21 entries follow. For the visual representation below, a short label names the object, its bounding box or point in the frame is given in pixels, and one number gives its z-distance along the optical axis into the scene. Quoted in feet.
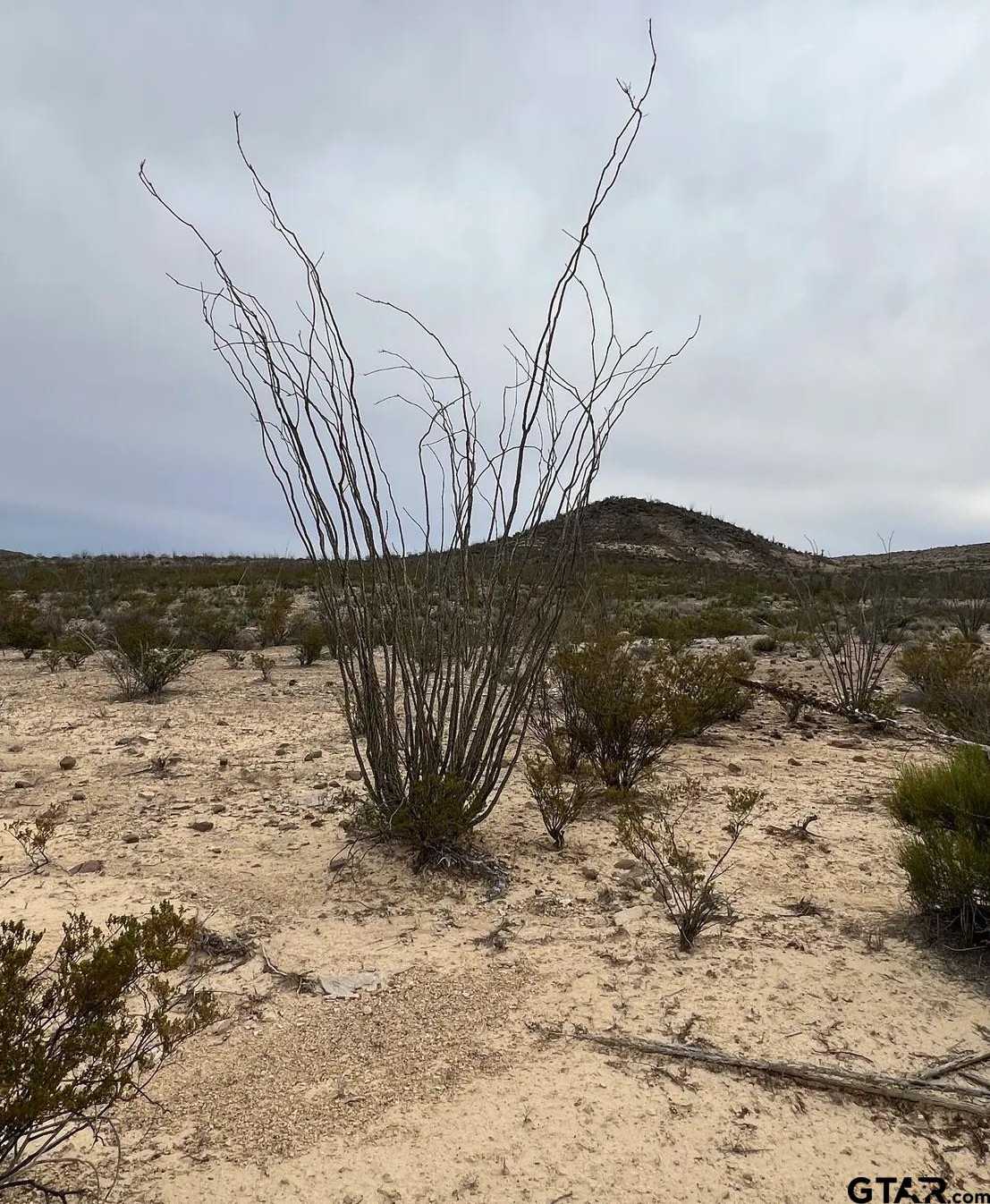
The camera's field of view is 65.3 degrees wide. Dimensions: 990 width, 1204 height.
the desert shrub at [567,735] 15.88
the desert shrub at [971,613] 38.58
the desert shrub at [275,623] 37.81
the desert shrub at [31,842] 10.49
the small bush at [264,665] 27.78
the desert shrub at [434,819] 11.59
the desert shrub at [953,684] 17.88
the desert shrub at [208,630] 36.29
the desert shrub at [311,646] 31.83
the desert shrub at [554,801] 12.48
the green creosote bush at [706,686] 19.93
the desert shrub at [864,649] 23.49
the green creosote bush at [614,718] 16.15
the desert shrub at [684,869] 9.35
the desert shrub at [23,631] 34.30
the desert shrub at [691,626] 38.72
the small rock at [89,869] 11.22
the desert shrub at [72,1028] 4.75
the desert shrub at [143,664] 24.35
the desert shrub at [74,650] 29.48
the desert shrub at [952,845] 9.00
